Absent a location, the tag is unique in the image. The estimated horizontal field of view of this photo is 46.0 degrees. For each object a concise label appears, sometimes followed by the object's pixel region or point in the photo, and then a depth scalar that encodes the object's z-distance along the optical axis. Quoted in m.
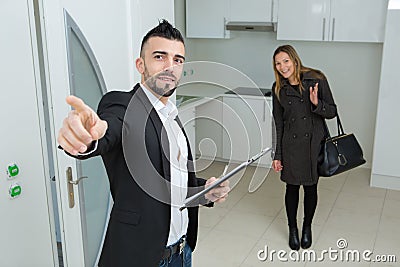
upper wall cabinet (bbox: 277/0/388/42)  4.11
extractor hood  4.53
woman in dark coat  2.93
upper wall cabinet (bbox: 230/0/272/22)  4.54
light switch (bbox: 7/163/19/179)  1.78
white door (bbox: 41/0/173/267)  1.93
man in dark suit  1.38
